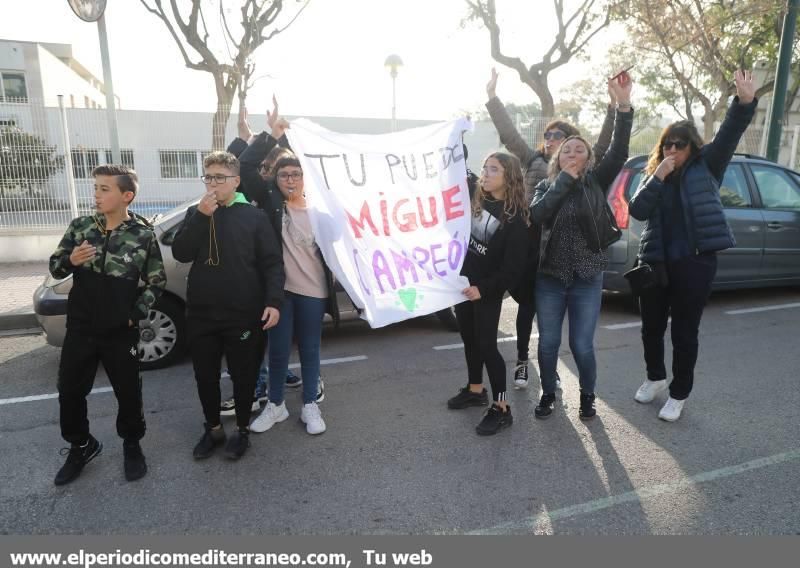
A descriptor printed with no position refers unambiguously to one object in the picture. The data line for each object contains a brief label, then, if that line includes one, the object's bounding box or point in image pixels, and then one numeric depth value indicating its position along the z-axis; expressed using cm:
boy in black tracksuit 305
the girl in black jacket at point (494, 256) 341
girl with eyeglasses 342
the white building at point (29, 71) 2650
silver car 461
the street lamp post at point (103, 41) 631
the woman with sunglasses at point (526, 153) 384
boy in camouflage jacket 290
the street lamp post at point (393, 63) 1173
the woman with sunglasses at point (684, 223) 351
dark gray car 618
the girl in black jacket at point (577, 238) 343
